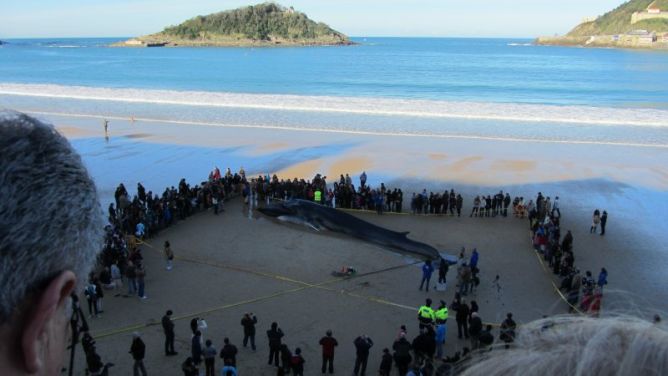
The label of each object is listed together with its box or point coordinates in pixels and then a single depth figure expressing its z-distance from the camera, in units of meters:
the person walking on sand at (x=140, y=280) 14.33
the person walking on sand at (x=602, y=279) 14.84
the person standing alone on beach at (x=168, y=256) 16.28
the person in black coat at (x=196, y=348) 11.21
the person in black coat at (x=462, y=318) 12.86
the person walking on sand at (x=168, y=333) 11.67
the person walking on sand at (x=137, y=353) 10.76
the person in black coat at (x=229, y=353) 10.58
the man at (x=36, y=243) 1.49
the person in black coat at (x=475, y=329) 11.75
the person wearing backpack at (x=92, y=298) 13.27
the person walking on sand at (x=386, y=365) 10.83
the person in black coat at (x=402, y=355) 10.90
